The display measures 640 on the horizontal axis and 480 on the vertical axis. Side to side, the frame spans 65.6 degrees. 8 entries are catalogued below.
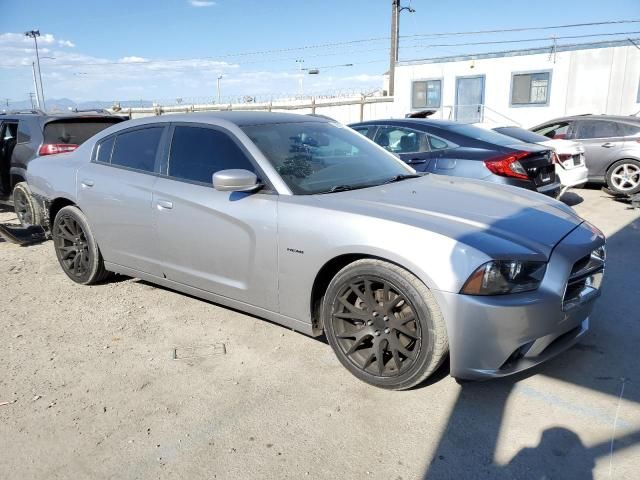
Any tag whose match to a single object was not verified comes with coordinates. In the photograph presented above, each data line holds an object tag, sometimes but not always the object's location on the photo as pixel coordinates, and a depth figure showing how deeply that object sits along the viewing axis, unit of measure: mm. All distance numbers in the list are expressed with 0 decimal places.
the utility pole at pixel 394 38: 21889
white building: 15875
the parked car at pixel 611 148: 8883
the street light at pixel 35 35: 51188
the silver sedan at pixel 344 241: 2547
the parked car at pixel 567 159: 7938
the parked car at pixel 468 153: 5887
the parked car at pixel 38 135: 6539
